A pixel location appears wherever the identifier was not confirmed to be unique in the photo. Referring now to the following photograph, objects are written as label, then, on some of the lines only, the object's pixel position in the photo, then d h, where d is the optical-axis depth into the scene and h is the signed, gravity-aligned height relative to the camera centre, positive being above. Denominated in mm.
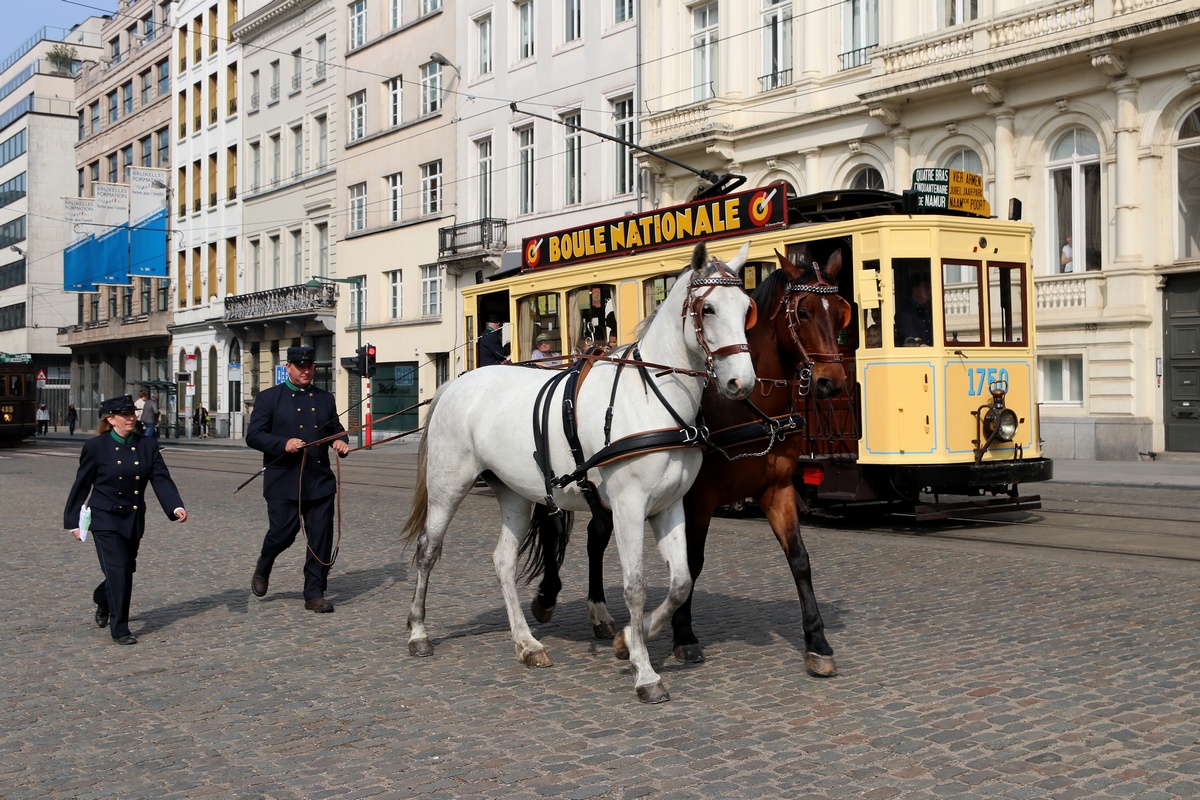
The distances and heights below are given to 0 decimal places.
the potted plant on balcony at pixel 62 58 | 80688 +22540
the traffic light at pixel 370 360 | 32688 +1165
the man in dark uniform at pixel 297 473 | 8828 -493
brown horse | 6672 -65
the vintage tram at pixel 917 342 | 12812 +582
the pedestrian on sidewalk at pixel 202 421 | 53438 -671
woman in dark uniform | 7859 -592
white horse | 6176 -193
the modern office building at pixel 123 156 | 64312 +13999
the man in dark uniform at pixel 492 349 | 14670 +644
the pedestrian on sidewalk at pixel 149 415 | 36681 -274
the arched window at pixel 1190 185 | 22906 +3905
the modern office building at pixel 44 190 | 80188 +14069
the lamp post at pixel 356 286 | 43312 +4362
